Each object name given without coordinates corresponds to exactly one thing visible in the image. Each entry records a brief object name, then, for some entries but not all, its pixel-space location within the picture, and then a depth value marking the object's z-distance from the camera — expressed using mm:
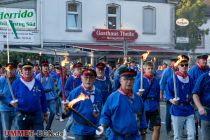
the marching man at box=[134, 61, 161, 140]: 8948
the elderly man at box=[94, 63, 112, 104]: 9843
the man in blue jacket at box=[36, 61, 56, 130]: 11495
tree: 33070
